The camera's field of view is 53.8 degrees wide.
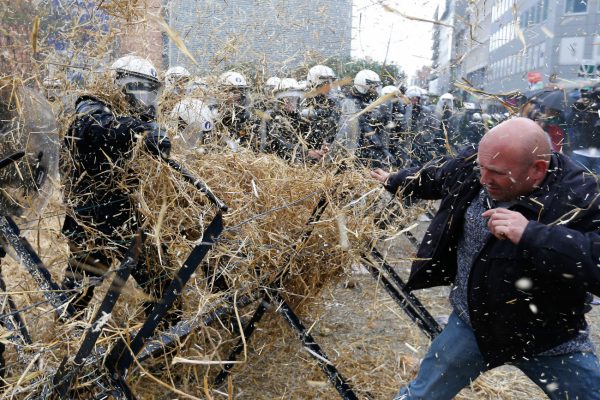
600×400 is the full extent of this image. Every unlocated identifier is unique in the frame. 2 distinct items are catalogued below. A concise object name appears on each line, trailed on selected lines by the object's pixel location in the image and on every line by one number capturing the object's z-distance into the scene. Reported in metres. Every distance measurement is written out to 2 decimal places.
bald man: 2.10
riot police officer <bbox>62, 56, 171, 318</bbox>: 3.11
